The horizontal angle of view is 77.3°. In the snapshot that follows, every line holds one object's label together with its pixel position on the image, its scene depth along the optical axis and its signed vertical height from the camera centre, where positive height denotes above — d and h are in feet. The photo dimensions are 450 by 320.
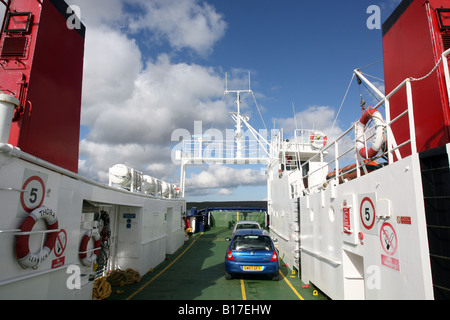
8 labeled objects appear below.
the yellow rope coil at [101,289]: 21.16 -6.07
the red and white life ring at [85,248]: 17.53 -2.47
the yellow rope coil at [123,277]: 25.35 -6.16
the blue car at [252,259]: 26.14 -4.41
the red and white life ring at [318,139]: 45.98 +11.88
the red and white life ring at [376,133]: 14.82 +4.40
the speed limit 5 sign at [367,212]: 14.08 +0.02
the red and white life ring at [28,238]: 11.49 -1.39
